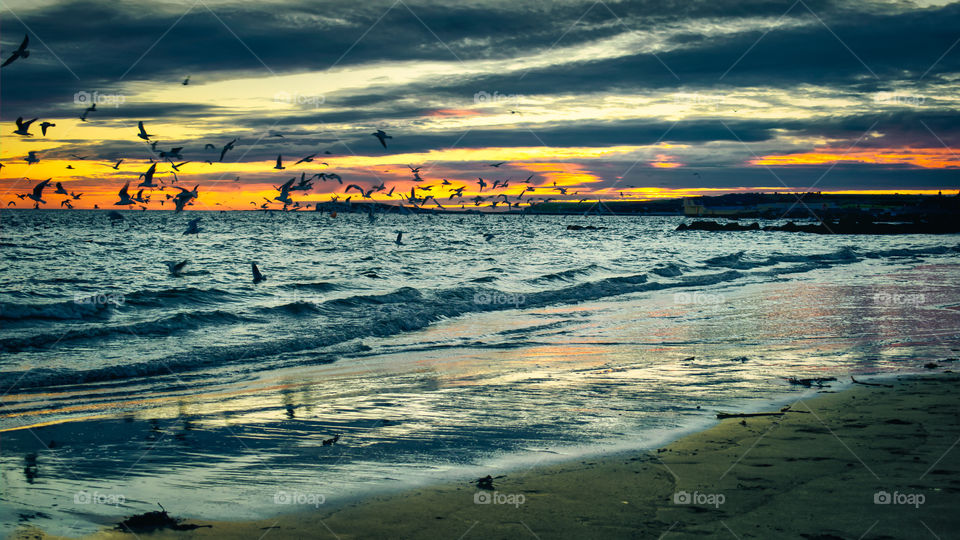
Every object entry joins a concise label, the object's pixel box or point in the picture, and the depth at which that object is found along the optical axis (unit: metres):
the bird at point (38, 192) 17.89
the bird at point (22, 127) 16.22
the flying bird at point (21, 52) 12.82
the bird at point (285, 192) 19.28
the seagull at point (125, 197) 18.26
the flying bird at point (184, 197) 19.55
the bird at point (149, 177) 17.20
